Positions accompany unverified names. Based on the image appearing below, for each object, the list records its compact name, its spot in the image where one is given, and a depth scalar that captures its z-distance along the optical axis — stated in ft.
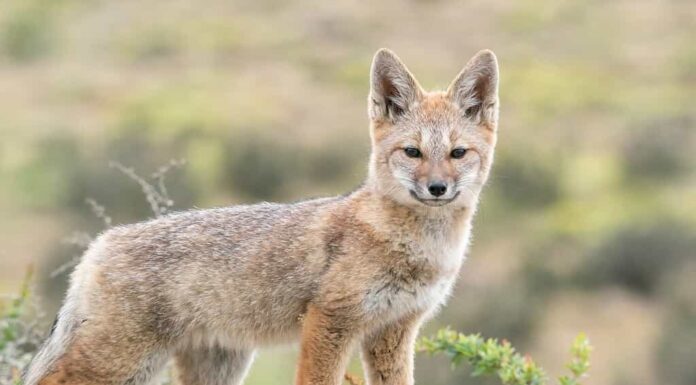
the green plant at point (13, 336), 64.80
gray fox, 55.93
